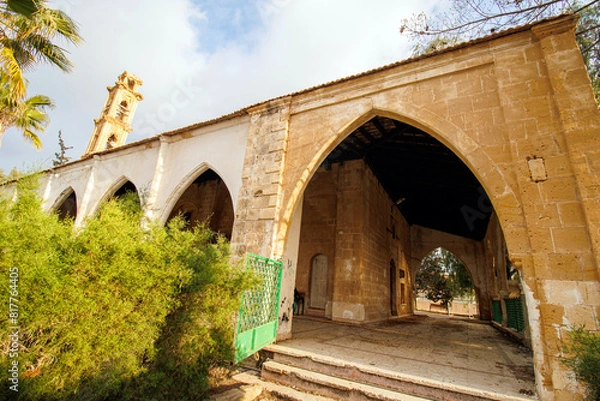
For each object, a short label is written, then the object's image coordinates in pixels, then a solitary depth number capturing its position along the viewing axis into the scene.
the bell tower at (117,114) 15.83
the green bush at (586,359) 2.30
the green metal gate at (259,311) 3.62
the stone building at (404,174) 3.28
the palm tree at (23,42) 5.69
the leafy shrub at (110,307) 2.00
